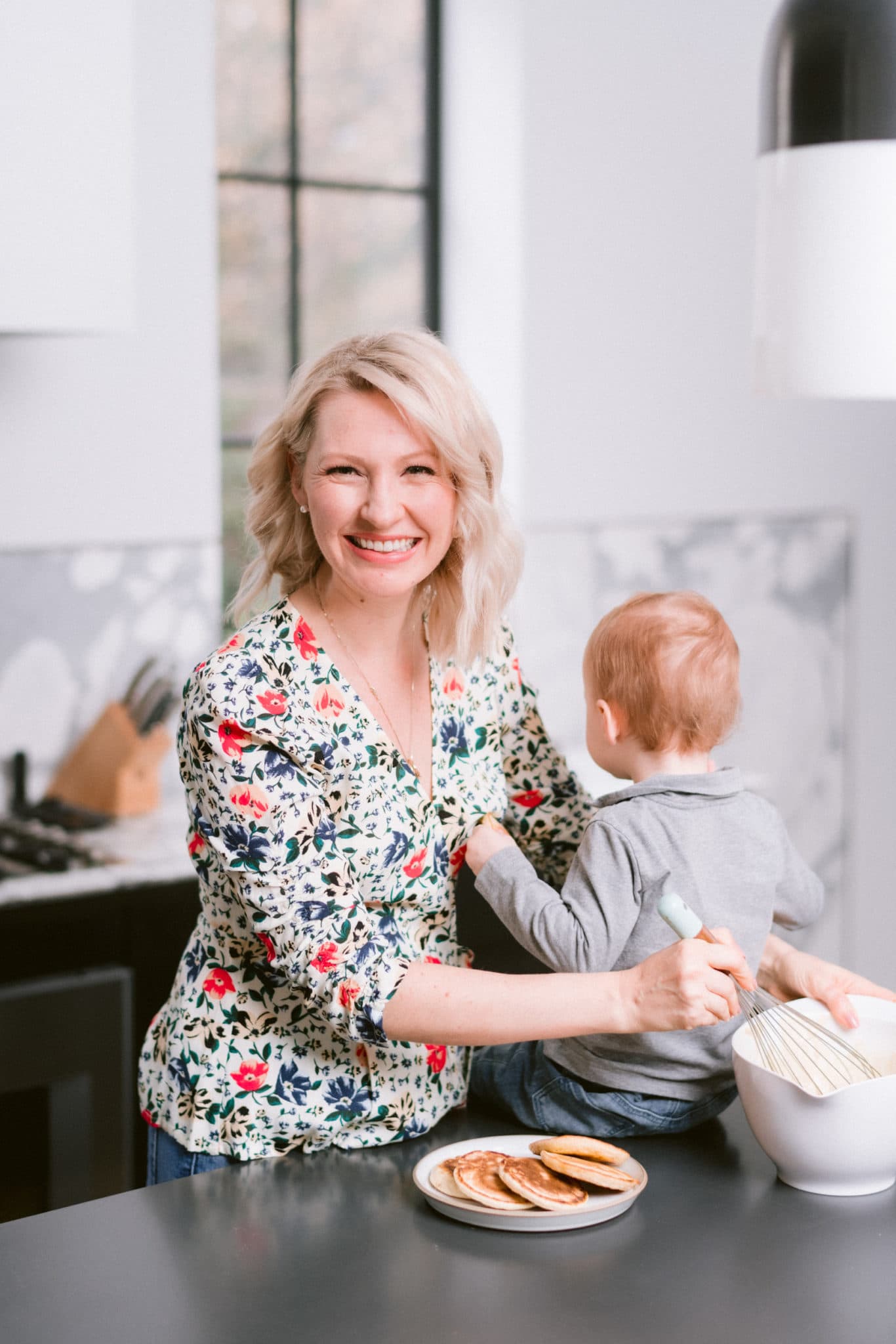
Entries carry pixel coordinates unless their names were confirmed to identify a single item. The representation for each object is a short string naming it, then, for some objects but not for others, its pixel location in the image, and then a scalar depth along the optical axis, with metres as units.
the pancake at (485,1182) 1.11
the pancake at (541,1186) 1.10
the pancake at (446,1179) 1.14
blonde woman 1.20
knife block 2.69
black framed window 3.23
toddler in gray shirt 1.28
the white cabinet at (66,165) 2.25
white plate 1.09
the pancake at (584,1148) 1.17
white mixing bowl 1.11
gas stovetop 2.41
